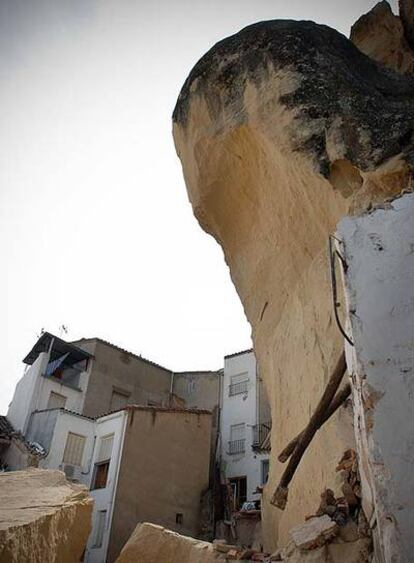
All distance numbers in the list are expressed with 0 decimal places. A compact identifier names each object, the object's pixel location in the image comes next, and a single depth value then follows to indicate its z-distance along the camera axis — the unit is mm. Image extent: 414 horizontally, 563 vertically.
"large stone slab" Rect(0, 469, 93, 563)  5176
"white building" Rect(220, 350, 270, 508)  23609
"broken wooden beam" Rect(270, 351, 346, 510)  4359
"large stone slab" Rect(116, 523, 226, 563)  7633
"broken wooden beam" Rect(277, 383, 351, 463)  4438
